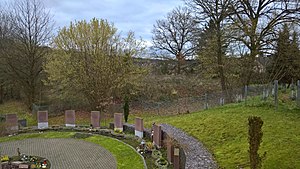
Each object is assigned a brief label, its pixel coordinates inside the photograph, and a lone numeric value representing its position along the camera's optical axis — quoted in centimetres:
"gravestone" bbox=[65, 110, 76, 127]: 2098
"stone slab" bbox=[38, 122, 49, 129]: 2085
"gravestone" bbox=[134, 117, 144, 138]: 1622
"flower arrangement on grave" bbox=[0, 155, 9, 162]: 1324
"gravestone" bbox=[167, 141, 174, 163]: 1126
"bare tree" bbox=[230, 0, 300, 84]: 2020
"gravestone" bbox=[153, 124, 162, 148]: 1376
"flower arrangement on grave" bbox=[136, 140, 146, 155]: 1370
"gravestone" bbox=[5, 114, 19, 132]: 1966
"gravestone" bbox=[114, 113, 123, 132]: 1841
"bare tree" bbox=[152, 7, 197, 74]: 3956
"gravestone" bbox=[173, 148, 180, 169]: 1015
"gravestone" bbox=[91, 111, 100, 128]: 2000
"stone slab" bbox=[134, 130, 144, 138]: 1631
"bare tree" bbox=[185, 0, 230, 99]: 2162
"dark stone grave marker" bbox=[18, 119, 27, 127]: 2138
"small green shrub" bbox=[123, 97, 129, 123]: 2077
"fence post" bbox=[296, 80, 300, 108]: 1539
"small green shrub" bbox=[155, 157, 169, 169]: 1103
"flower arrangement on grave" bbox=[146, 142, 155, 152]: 1350
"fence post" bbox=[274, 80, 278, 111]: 1596
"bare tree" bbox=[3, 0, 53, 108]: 2734
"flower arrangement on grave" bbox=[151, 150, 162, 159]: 1258
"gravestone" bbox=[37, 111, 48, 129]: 2083
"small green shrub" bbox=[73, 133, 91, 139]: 1792
